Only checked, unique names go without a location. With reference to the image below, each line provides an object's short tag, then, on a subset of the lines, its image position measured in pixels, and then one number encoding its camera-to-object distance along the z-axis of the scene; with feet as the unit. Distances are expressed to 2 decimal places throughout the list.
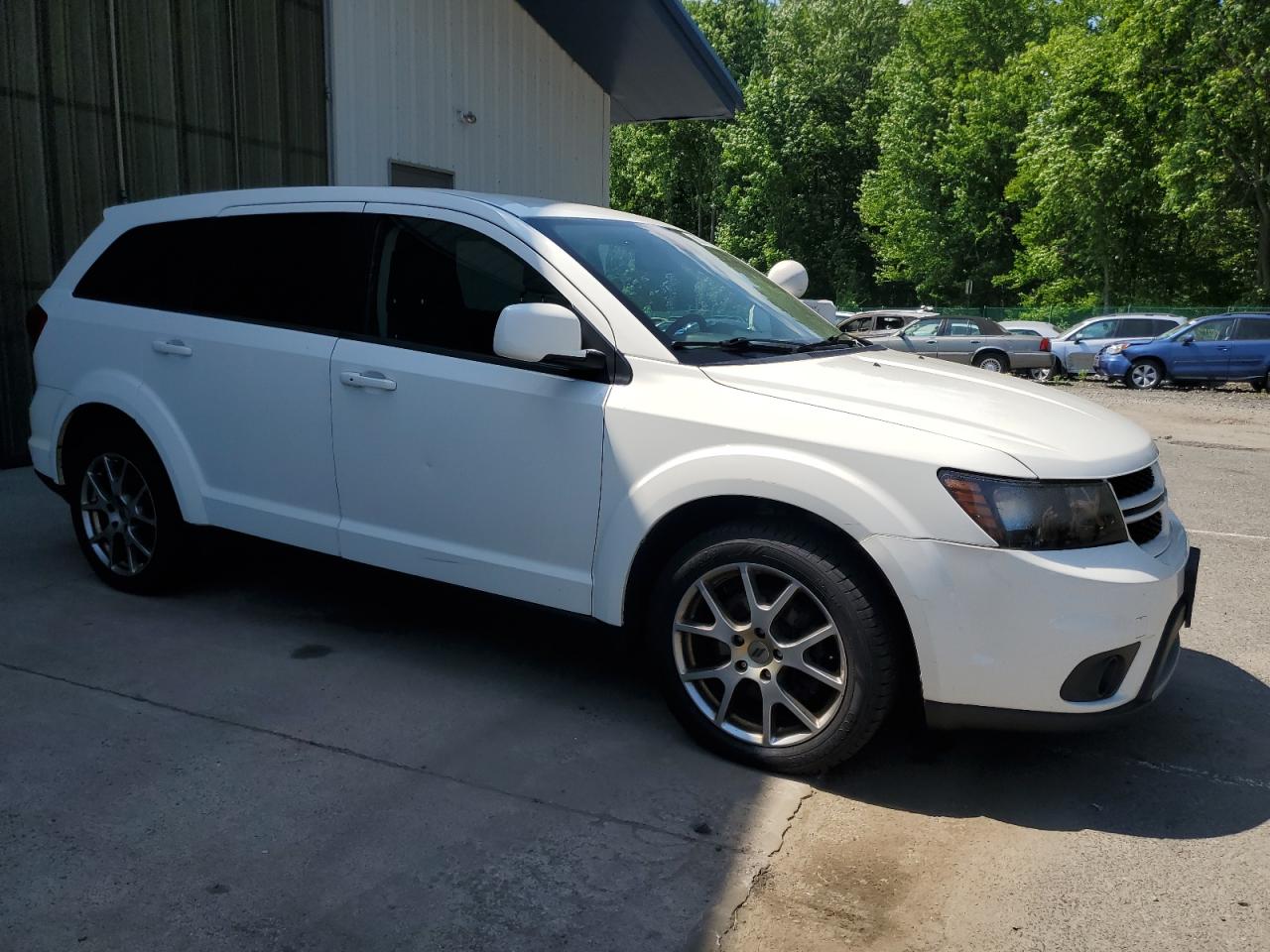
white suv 10.35
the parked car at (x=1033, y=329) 86.38
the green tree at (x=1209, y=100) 113.29
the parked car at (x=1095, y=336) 84.38
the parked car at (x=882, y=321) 90.33
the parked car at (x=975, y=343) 84.02
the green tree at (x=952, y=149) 156.66
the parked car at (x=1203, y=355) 75.51
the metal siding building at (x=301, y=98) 27.43
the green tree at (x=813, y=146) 180.45
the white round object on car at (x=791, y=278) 17.48
